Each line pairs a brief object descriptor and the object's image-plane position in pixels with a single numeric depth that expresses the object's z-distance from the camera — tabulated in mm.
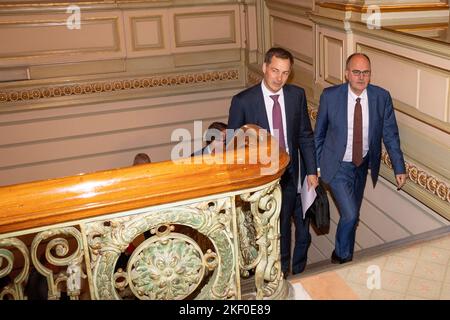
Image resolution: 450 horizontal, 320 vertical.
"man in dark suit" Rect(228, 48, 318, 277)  3529
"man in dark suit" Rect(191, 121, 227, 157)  4090
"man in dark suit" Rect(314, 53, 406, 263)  3666
